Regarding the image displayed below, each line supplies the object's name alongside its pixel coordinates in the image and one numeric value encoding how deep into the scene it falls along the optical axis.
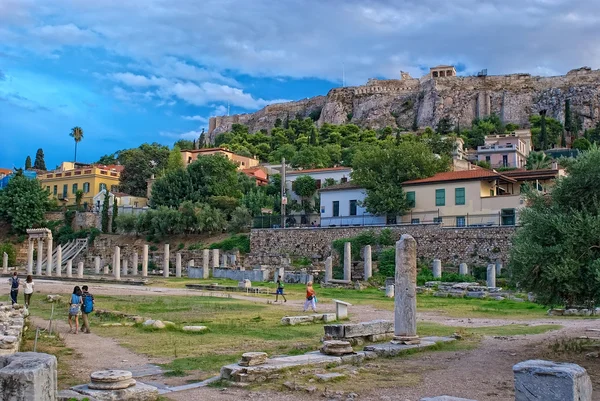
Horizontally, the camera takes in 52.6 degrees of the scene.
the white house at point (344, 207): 50.88
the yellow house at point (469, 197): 42.96
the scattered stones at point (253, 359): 11.63
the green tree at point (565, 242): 13.90
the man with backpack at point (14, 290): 24.45
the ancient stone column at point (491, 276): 35.72
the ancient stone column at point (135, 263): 54.91
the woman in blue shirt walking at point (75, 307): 18.17
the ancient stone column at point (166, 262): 52.54
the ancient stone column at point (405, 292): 15.70
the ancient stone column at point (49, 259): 51.94
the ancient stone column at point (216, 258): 51.25
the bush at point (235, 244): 55.75
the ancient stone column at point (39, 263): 54.28
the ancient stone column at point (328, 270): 42.19
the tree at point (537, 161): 62.69
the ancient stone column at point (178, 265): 52.35
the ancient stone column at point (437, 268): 39.75
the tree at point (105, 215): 69.25
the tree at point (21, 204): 70.62
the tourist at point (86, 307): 18.28
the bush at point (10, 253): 66.69
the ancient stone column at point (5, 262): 59.75
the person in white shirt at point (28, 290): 24.34
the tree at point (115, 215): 67.81
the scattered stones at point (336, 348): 13.43
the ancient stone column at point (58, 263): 53.09
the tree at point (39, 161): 113.62
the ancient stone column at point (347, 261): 42.88
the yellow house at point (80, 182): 81.98
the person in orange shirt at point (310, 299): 24.36
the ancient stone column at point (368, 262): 42.10
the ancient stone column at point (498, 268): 39.66
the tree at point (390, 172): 47.44
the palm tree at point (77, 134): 111.19
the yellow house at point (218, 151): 89.33
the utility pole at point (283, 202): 52.35
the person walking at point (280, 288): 30.48
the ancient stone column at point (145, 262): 53.03
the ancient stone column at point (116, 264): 50.19
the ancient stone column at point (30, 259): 54.19
